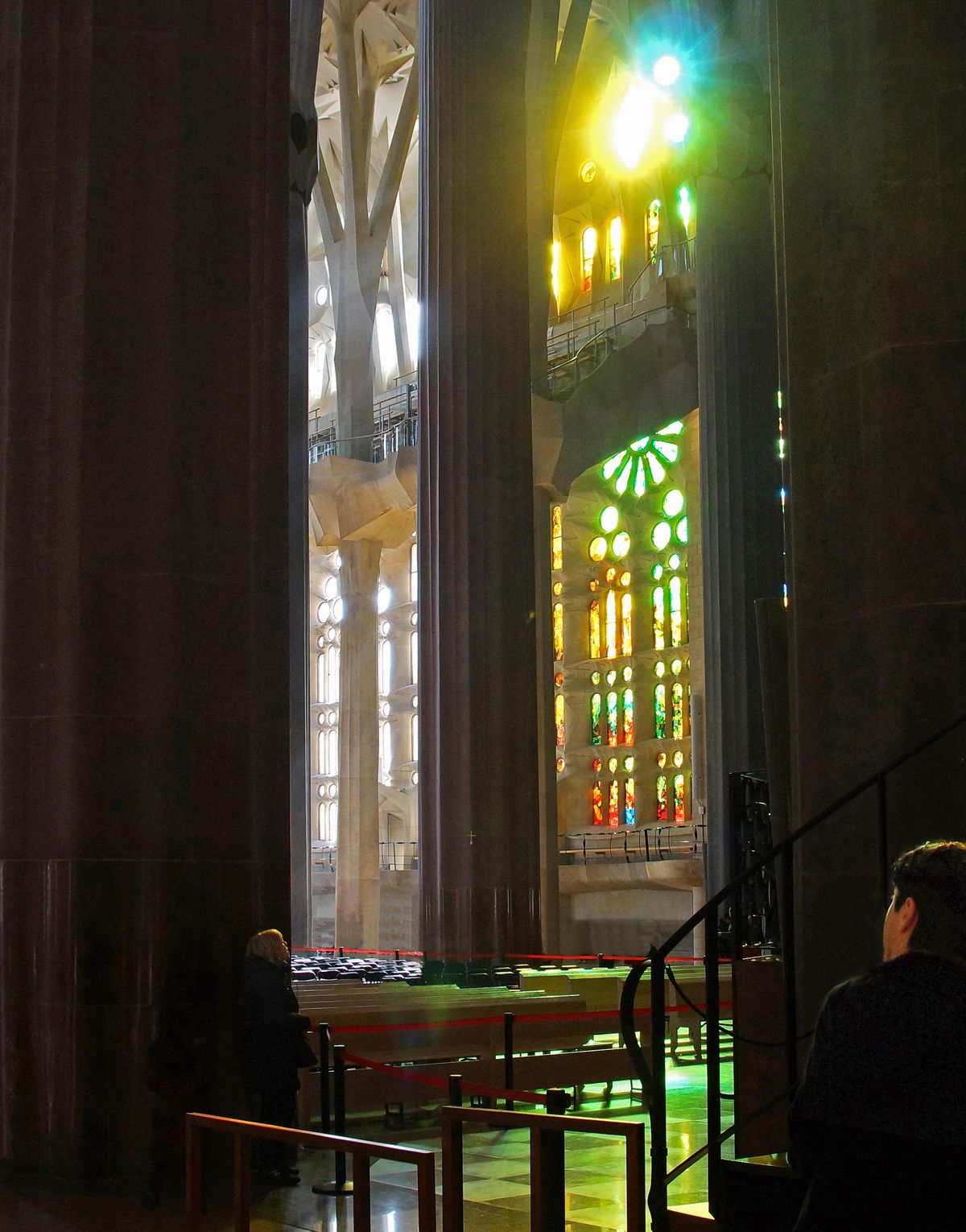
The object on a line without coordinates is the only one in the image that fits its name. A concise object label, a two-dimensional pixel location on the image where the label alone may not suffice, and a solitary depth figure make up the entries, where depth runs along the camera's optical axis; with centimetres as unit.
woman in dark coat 748
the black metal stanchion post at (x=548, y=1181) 475
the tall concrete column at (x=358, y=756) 3653
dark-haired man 278
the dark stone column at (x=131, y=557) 762
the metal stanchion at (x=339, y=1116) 715
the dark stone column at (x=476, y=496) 1750
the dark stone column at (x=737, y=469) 1627
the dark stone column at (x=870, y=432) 600
